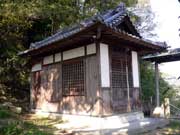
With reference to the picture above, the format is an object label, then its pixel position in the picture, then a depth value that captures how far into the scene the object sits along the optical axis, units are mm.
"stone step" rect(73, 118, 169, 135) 5130
